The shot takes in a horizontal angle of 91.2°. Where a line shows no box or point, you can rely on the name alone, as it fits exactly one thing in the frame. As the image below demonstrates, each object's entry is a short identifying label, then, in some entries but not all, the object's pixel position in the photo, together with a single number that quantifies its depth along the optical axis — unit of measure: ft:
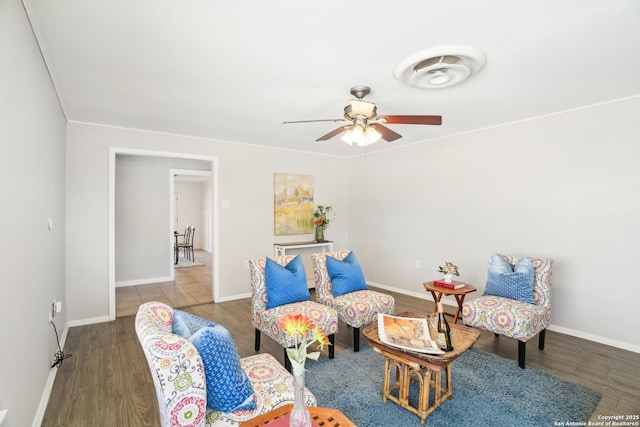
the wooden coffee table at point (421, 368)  6.44
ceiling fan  8.30
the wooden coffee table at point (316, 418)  4.25
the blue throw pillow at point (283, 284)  9.46
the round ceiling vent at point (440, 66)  6.96
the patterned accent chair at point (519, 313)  8.90
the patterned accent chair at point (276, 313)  8.78
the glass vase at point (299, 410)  3.89
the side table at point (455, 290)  11.00
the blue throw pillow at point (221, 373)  4.46
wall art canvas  17.74
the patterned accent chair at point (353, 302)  9.87
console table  16.97
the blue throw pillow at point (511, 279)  10.21
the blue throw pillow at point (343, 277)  10.84
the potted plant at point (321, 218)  18.50
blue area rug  6.75
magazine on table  6.68
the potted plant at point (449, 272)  11.71
